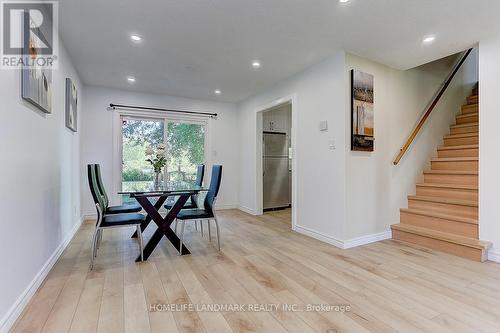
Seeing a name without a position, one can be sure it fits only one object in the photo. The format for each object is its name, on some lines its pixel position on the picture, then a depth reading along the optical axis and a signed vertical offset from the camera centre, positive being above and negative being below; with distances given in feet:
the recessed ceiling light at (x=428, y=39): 8.75 +4.50
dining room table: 8.77 -1.53
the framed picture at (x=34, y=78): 5.90 +2.29
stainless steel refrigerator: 17.63 -0.32
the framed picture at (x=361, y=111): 10.08 +2.24
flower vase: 10.48 -0.66
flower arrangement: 10.62 +0.15
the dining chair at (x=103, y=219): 7.94 -1.79
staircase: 9.33 -1.56
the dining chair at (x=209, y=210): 9.38 -1.77
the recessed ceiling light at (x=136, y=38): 8.84 +4.57
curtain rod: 15.05 +3.65
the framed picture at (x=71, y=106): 10.23 +2.58
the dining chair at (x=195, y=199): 11.98 -1.67
